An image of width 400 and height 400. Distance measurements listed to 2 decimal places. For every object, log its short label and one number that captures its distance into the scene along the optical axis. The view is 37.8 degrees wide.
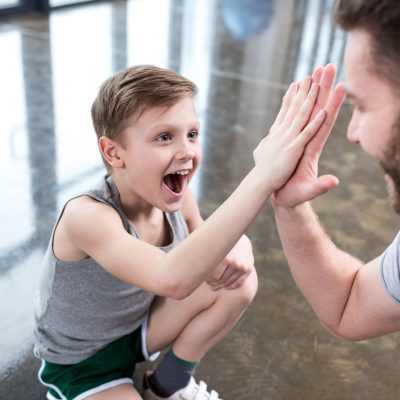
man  1.04
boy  1.18
